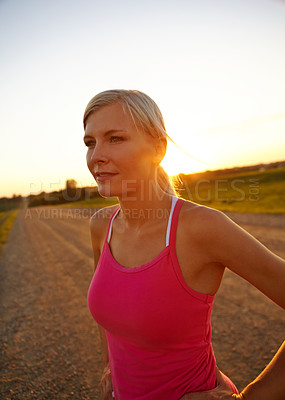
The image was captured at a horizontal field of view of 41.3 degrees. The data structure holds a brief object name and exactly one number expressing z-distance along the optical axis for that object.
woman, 0.69
